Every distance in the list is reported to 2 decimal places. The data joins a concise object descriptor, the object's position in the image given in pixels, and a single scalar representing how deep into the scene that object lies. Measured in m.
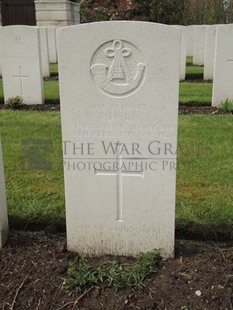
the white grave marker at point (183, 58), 9.61
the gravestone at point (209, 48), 9.30
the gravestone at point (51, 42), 13.01
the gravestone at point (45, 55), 10.53
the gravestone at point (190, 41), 13.36
